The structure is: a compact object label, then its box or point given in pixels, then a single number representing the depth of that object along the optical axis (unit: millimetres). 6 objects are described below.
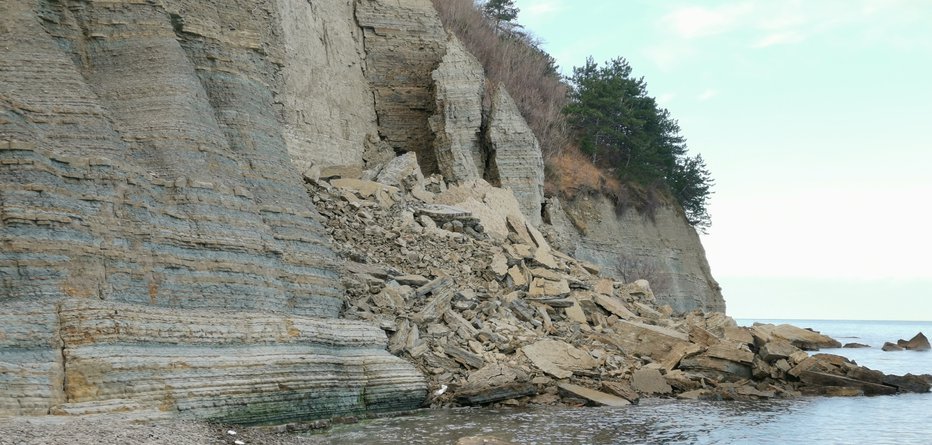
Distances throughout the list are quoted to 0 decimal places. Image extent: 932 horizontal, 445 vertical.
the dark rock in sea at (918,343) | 52600
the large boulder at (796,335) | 27595
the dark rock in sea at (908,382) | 24062
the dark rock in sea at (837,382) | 22656
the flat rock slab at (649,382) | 20609
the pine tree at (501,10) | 52094
